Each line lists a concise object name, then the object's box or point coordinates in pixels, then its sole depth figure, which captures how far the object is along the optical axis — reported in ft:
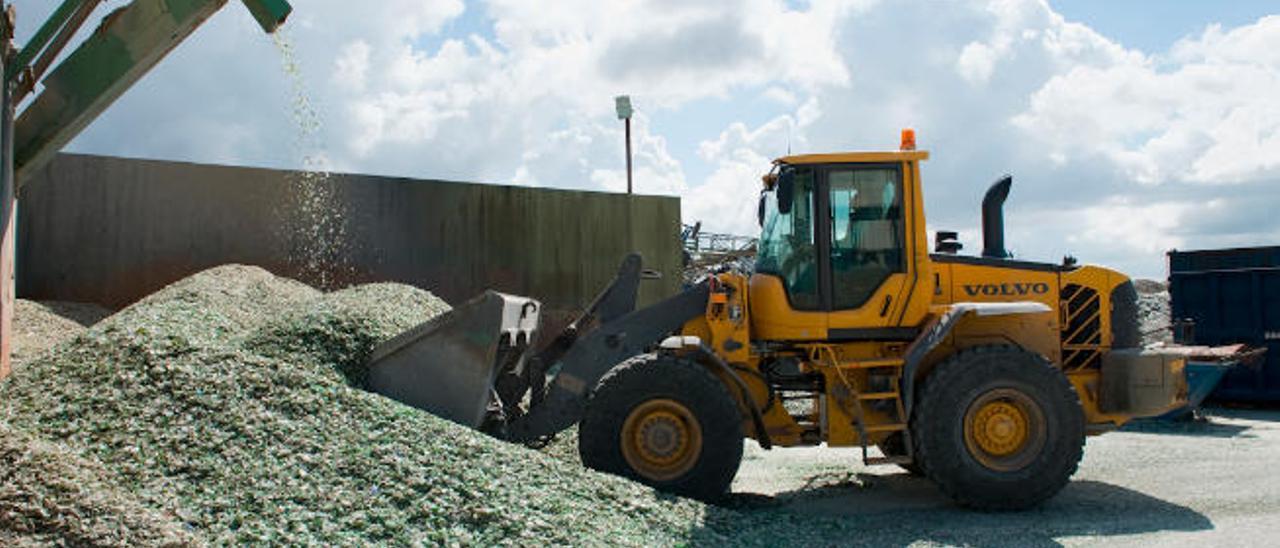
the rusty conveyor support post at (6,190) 24.61
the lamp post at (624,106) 70.90
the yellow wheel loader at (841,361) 23.12
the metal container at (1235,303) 44.14
